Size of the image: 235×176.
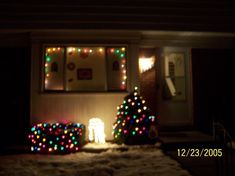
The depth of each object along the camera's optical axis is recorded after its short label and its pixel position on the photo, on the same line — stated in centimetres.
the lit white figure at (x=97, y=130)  629
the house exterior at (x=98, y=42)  607
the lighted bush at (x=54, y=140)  584
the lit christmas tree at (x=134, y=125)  607
